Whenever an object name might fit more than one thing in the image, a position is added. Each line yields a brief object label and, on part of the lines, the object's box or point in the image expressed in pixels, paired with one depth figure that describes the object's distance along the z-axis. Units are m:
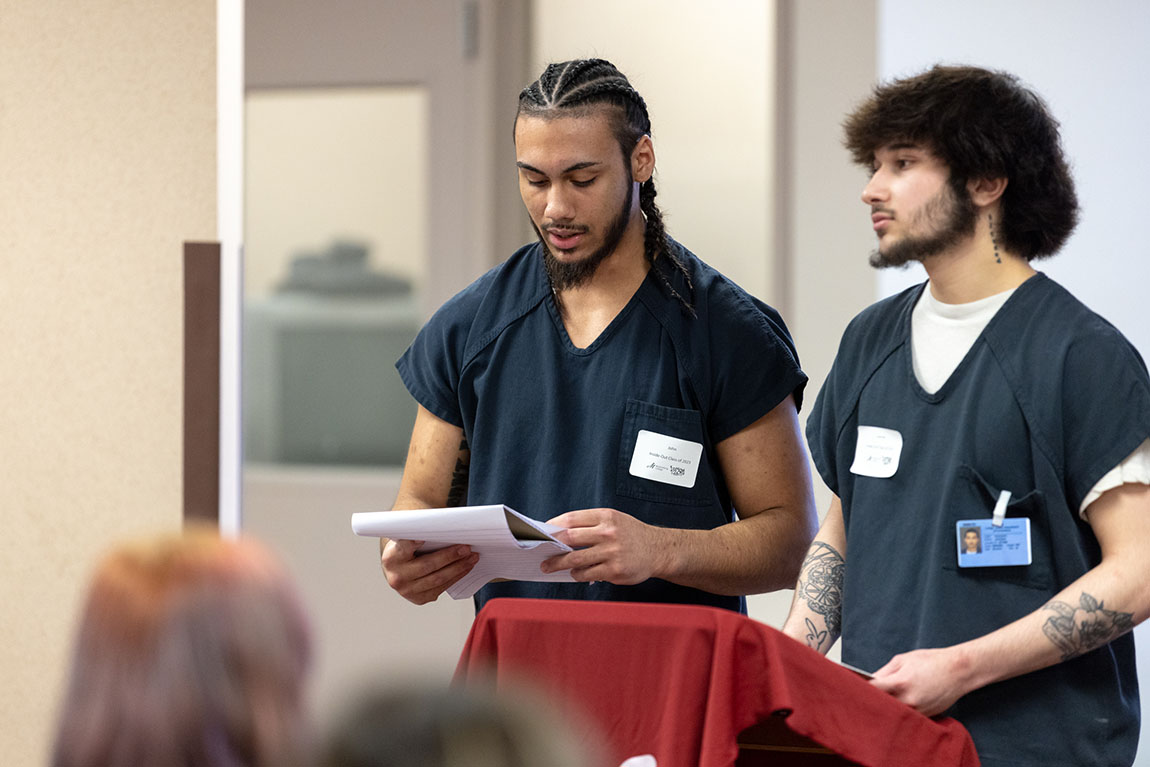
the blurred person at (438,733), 3.17
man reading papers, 5.24
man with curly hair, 4.88
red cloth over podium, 4.74
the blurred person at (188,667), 3.80
